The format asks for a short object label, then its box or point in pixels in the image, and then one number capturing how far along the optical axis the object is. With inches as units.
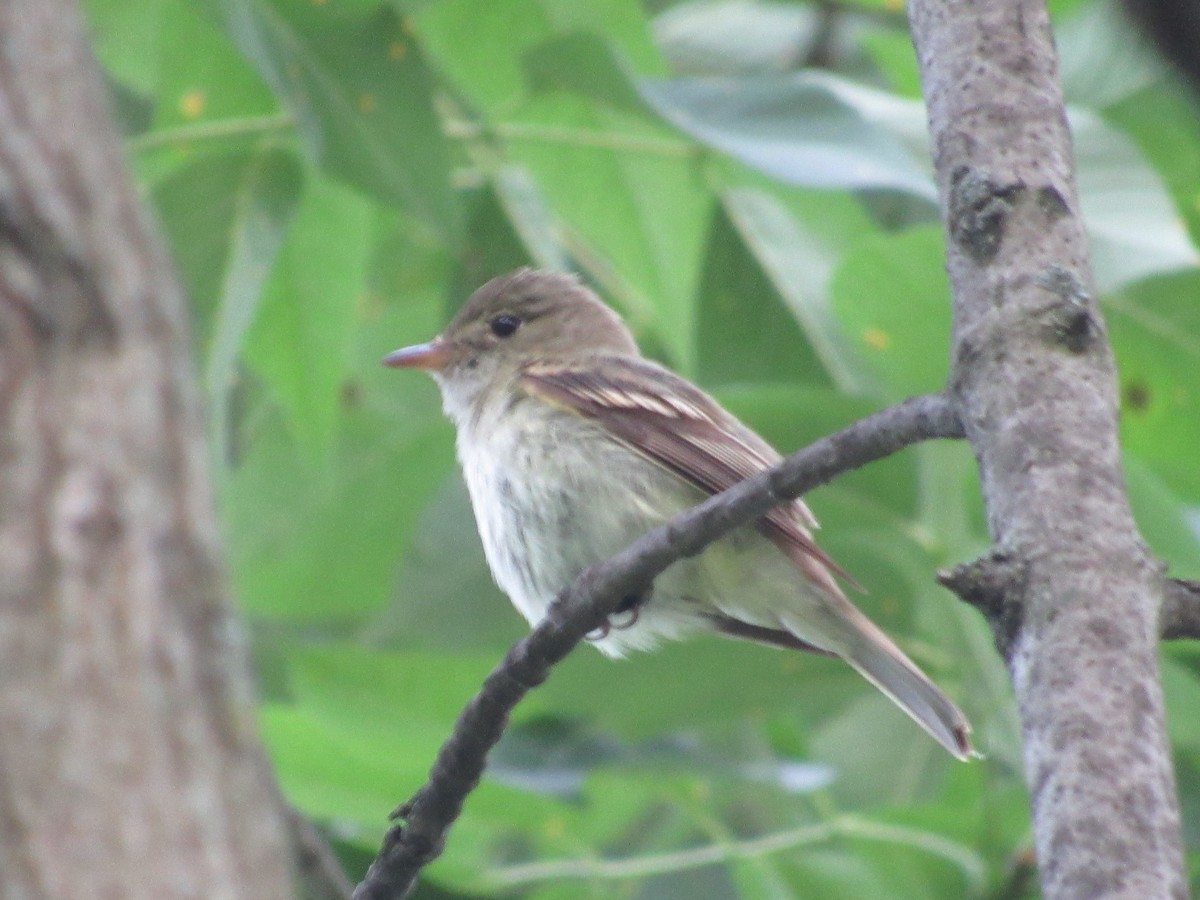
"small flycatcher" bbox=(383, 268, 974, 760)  347.6
